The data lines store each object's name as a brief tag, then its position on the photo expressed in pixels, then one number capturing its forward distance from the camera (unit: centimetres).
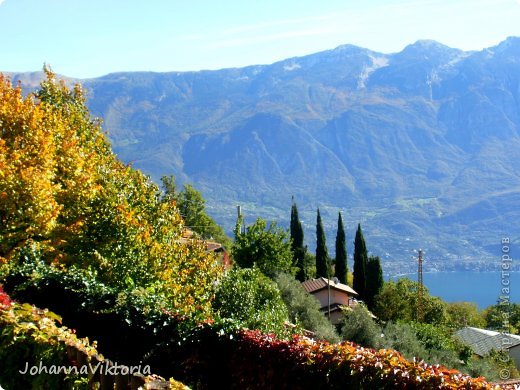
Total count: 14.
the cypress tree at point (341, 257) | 6378
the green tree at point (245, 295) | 1742
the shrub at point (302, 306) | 2941
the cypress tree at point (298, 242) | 5706
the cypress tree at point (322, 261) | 6200
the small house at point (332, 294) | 5059
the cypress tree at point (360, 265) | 5684
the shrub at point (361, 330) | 2722
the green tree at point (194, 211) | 6744
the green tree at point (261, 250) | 3497
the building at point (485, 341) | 4538
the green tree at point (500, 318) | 6681
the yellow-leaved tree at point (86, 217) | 1370
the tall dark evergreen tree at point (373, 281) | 5444
